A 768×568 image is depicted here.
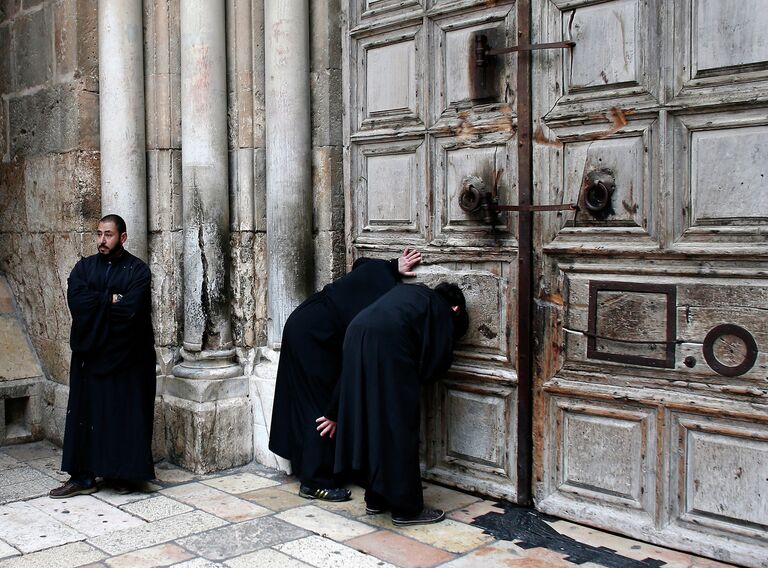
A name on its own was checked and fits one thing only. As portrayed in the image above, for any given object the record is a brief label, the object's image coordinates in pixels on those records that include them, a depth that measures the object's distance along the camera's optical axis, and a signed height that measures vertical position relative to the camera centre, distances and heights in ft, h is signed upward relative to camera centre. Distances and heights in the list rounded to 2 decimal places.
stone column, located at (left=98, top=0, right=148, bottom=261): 17.42 +2.32
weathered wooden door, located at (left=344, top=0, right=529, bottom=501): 14.26 +1.01
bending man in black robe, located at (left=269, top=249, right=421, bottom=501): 14.93 -2.09
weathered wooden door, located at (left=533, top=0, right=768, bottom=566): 11.46 -0.52
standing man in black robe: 14.99 -2.41
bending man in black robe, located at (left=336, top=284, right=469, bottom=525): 13.12 -2.38
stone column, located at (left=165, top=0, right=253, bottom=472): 16.83 -0.40
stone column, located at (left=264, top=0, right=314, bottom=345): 16.55 +1.61
